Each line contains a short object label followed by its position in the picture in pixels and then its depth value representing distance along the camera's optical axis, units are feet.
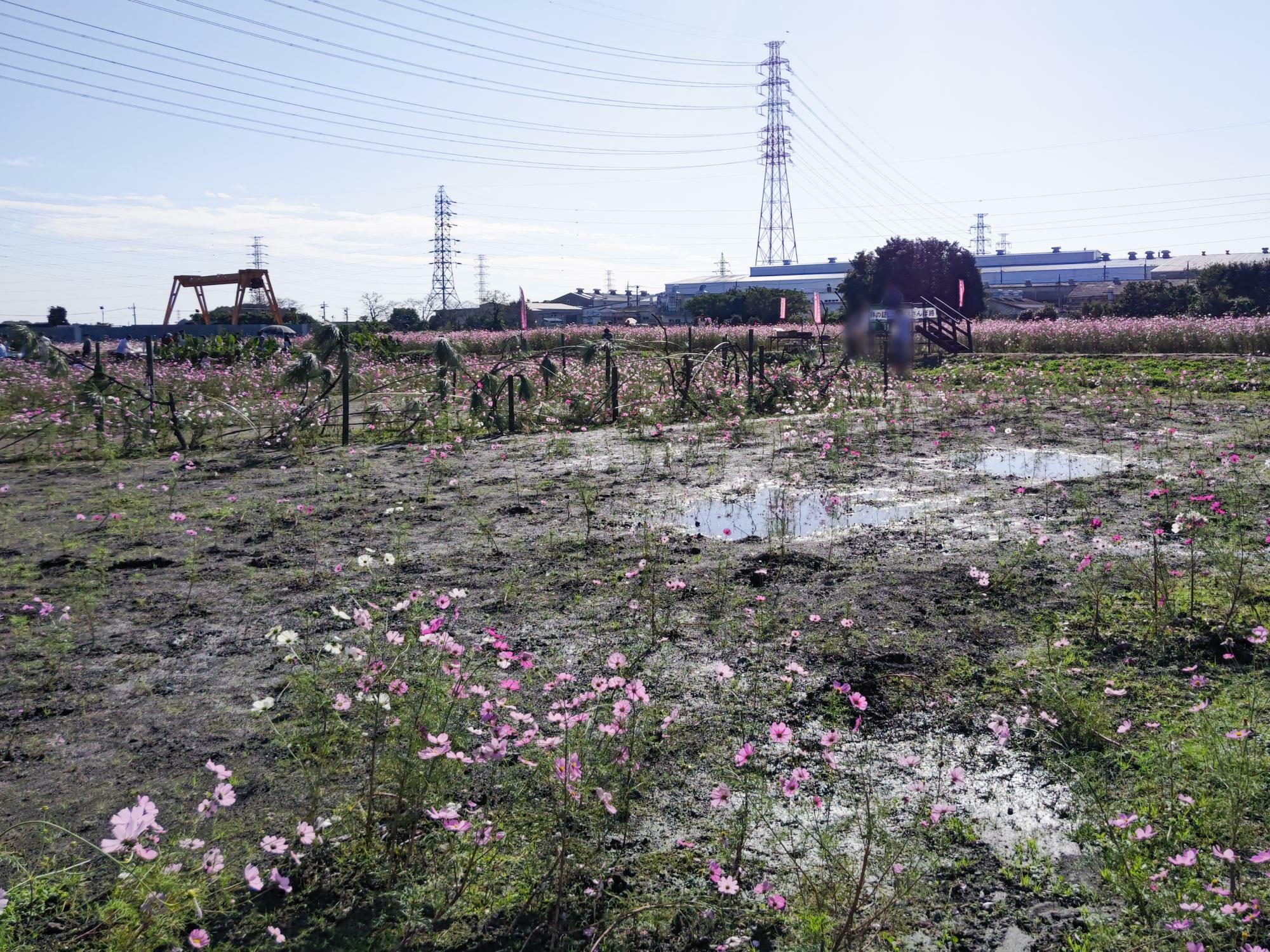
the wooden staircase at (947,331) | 87.40
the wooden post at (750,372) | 47.03
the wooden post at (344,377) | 35.45
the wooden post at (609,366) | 43.04
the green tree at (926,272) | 142.10
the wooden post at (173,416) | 34.76
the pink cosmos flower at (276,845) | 7.62
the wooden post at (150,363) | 37.01
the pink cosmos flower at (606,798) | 7.84
